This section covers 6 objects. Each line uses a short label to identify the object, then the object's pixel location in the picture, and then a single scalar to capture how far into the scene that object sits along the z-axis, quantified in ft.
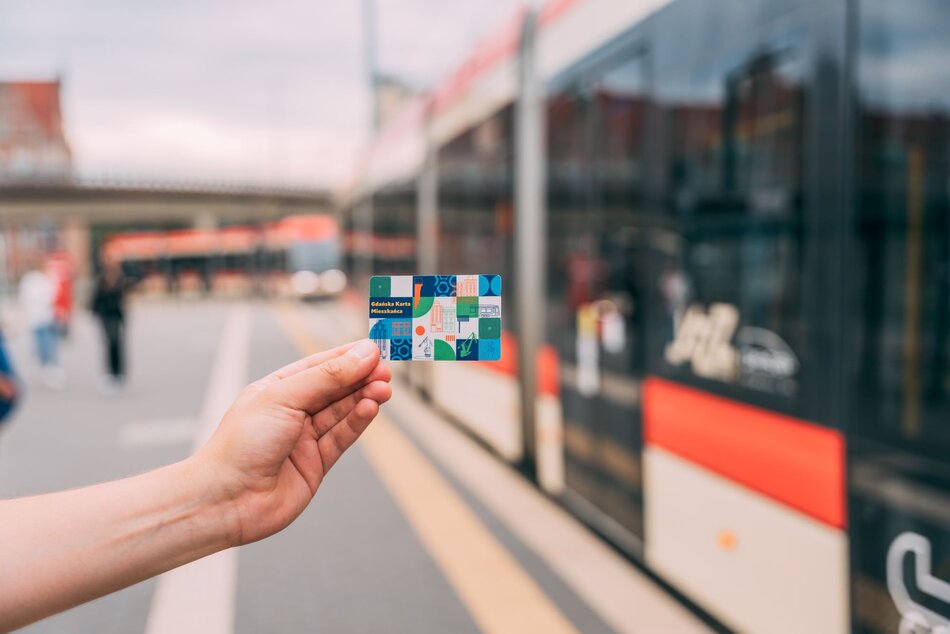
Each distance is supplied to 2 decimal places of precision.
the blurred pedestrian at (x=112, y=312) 38.73
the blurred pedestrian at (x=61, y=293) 50.60
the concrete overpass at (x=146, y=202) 140.77
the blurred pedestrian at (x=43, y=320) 43.65
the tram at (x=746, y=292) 8.13
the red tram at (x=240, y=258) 108.06
